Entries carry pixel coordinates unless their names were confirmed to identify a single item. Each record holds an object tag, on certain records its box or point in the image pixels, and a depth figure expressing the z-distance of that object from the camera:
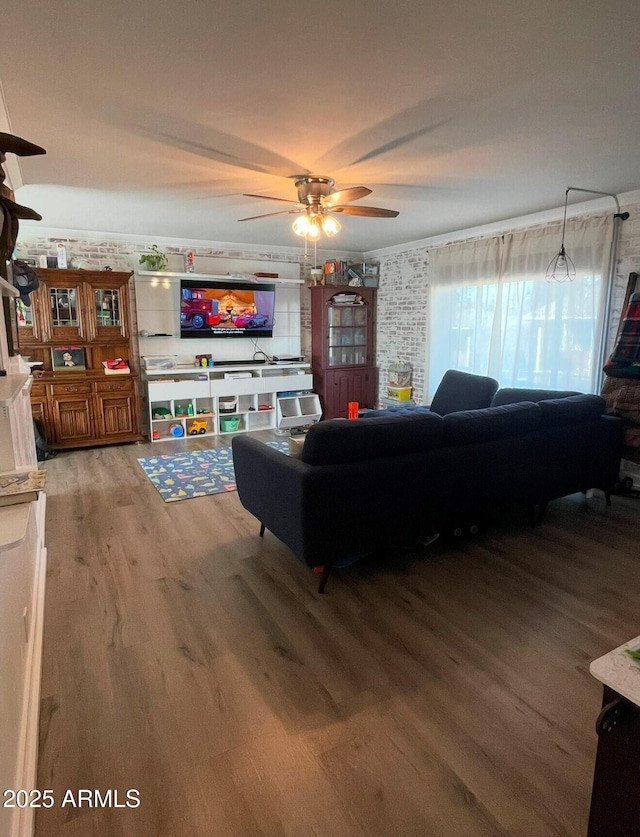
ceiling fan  3.26
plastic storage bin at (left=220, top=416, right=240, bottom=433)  6.22
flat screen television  5.86
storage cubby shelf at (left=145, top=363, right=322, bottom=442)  5.76
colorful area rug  4.07
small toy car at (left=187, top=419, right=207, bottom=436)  5.99
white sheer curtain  4.23
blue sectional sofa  2.48
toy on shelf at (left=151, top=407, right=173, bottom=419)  5.78
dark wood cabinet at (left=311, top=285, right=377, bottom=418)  6.60
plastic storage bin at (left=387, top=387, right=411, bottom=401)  6.36
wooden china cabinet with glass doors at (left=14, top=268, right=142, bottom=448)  5.00
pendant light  4.30
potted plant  5.54
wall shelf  5.56
